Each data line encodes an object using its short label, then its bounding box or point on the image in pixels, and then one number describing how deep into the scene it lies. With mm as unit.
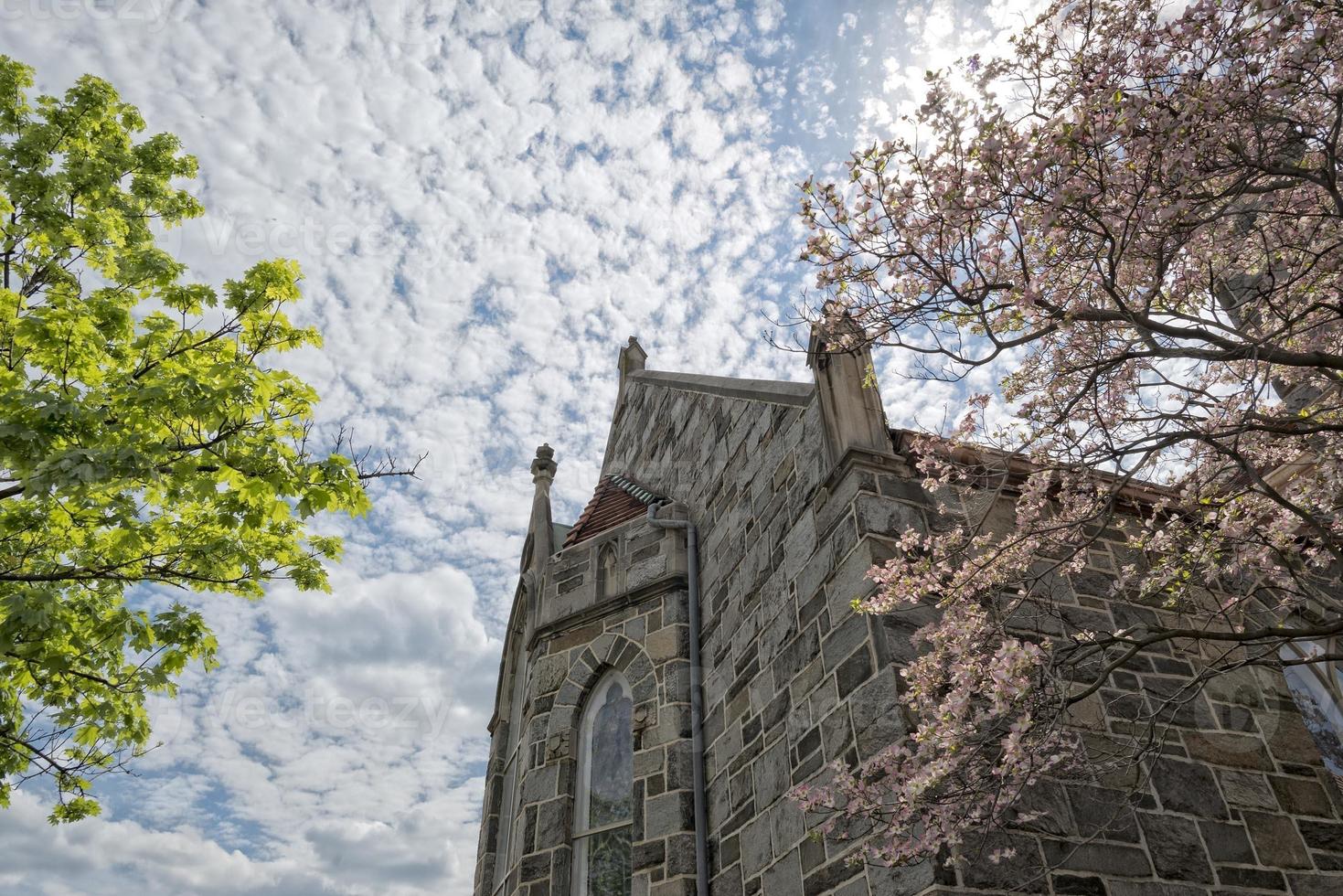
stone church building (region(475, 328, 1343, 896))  5688
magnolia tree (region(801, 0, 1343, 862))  4500
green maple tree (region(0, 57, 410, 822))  5738
